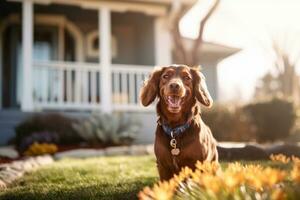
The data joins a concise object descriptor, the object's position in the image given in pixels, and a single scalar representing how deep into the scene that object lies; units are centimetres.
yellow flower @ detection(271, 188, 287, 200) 232
